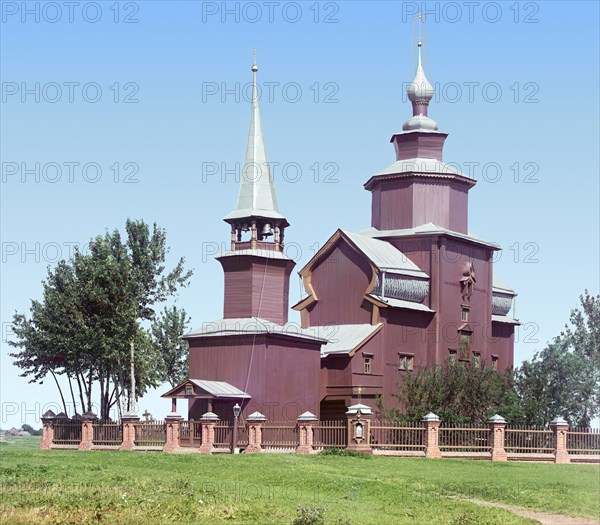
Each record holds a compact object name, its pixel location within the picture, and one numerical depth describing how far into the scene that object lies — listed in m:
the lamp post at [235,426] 41.72
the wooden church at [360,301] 46.47
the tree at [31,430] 105.00
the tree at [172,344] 63.59
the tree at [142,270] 52.50
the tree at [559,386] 48.75
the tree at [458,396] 44.88
